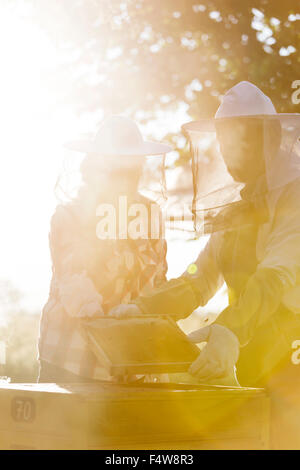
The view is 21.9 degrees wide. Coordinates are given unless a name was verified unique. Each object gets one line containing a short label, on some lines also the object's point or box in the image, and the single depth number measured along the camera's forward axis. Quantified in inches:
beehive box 105.0
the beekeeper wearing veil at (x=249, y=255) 122.3
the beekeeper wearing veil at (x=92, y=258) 157.6
